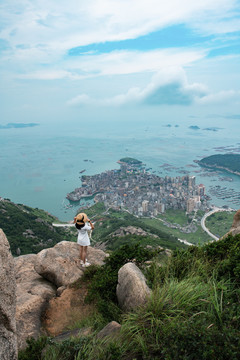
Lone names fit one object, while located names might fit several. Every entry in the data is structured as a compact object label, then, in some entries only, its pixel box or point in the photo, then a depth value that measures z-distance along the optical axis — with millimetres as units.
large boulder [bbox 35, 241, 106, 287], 6454
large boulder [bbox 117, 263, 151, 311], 3779
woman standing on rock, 6909
